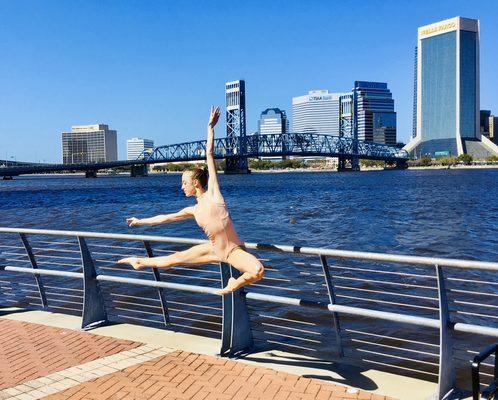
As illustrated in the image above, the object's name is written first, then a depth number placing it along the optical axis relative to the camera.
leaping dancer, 5.18
